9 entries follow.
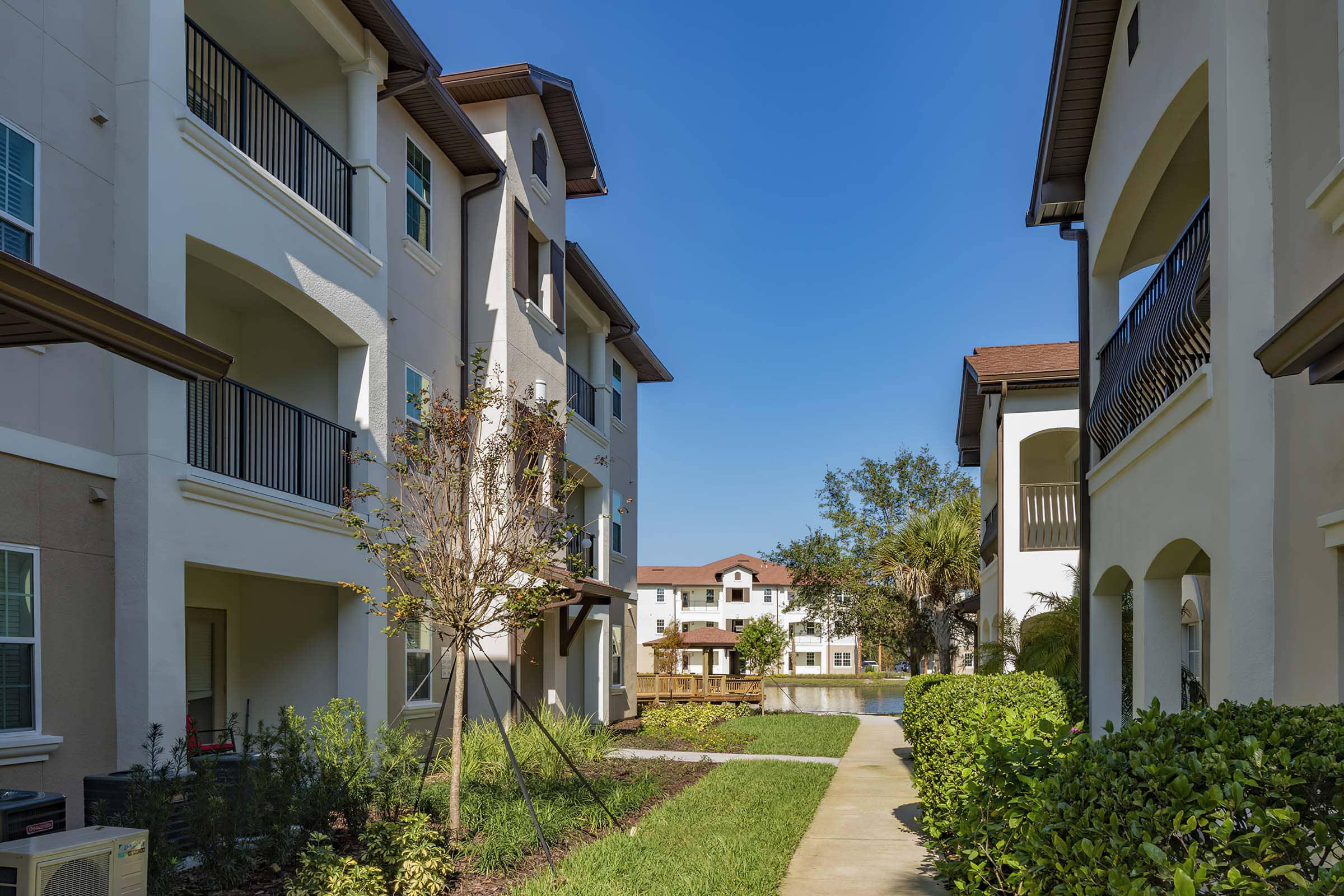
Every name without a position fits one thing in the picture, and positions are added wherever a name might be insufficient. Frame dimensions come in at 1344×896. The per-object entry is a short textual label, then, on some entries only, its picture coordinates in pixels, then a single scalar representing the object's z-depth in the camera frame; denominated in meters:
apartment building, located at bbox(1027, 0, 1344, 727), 5.88
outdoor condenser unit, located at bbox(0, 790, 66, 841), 6.45
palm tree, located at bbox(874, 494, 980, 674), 41.16
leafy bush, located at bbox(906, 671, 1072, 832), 8.43
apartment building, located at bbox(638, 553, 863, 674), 81.94
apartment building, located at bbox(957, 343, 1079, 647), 21.06
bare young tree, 9.29
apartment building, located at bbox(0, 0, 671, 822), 8.53
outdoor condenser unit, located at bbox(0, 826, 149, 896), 5.54
